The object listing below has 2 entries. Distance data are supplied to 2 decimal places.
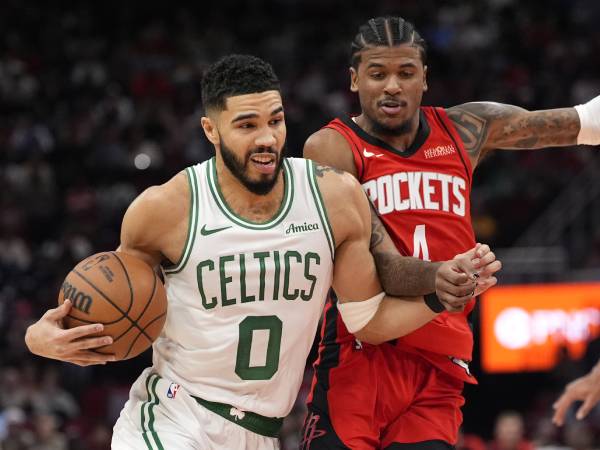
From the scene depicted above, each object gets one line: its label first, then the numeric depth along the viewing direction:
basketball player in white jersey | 7.97
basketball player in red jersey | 8.62
